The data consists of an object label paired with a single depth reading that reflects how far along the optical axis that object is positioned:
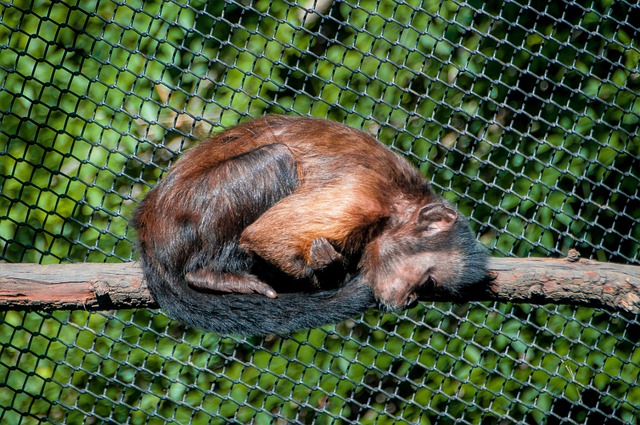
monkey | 6.47
